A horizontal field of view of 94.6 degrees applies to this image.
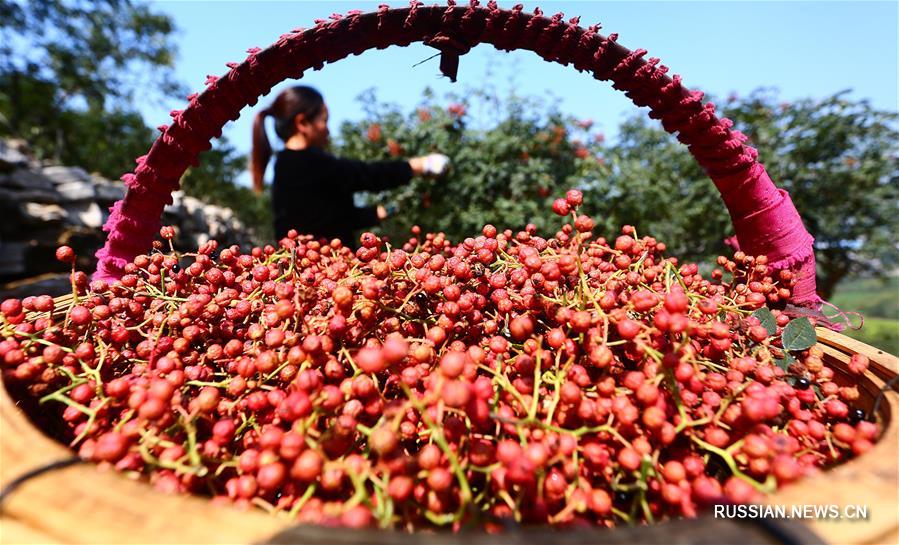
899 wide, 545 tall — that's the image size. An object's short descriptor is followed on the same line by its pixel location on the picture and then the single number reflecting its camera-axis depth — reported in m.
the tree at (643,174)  3.51
